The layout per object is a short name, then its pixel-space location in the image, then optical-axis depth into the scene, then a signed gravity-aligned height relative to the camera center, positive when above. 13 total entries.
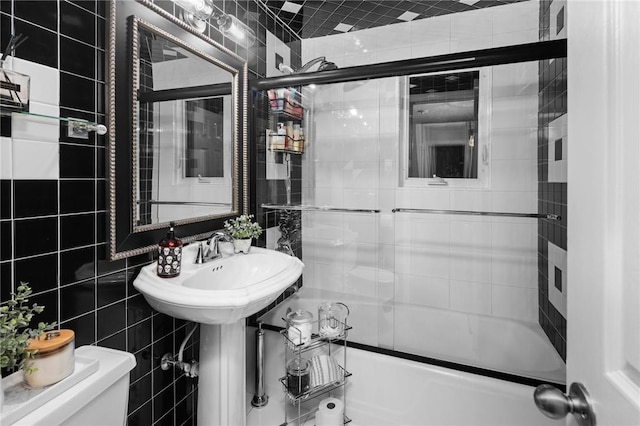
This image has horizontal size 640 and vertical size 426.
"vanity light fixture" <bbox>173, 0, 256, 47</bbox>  1.49 +0.87
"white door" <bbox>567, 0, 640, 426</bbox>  0.45 +0.00
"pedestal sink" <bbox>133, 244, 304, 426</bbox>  1.14 -0.34
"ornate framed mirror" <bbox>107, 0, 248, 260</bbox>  1.23 +0.33
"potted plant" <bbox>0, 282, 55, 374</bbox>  0.72 -0.29
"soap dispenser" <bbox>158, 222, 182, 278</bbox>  1.29 -0.20
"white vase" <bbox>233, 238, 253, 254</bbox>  1.71 -0.20
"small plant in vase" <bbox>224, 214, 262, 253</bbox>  1.72 -0.14
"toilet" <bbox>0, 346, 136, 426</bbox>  0.75 -0.45
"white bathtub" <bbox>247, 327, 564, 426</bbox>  1.65 -0.99
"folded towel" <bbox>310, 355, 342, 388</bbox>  1.83 -0.90
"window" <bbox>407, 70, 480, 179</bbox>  2.28 +0.54
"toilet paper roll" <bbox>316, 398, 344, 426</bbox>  1.80 -1.10
